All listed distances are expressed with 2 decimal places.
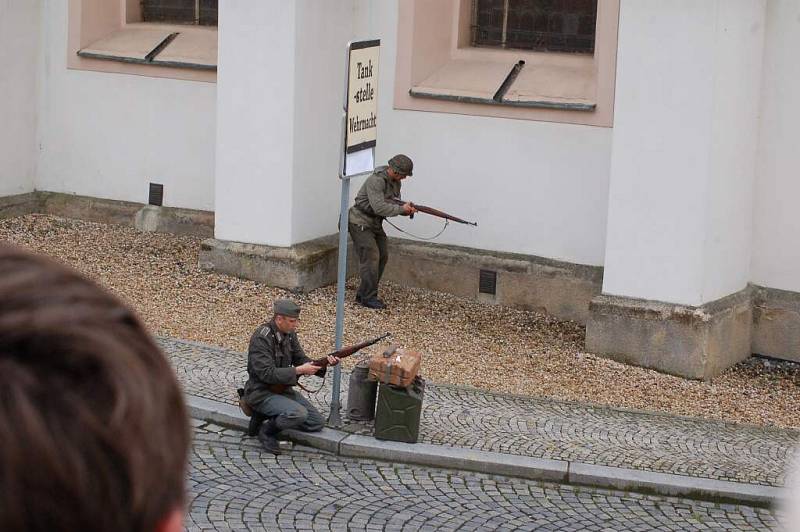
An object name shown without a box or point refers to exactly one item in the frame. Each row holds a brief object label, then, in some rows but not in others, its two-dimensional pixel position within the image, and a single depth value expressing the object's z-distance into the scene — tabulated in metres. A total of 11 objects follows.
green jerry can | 9.25
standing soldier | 13.08
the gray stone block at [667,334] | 11.70
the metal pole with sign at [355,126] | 9.18
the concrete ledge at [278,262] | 13.45
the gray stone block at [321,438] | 9.24
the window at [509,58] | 13.01
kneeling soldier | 9.14
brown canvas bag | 9.28
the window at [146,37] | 15.24
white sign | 9.18
